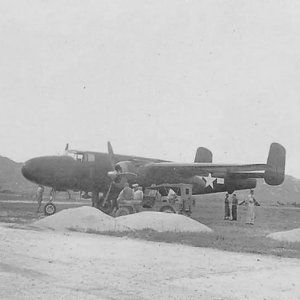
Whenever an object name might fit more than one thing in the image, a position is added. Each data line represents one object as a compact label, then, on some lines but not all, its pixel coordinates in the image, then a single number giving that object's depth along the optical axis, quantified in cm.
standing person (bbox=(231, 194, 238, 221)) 2873
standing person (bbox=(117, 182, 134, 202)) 2442
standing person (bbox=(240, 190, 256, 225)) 2606
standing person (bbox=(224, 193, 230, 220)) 2981
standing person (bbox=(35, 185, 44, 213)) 3018
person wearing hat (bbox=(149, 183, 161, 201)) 2870
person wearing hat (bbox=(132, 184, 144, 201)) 2445
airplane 2803
